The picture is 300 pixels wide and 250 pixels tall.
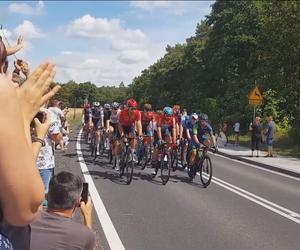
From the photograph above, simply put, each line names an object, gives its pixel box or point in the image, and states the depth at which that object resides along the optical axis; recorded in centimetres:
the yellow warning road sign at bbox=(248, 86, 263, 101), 2469
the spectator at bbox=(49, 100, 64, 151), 808
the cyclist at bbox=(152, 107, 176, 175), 1452
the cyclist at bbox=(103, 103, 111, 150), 1919
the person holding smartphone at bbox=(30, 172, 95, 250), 301
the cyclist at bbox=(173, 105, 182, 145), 1560
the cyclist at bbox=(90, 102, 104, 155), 1888
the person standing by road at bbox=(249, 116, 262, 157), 2219
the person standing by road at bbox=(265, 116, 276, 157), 2208
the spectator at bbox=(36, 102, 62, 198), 670
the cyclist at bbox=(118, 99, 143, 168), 1345
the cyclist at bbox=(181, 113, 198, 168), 1364
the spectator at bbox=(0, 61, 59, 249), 179
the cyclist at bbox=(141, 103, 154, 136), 1527
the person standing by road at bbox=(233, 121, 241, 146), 2829
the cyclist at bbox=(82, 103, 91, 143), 2138
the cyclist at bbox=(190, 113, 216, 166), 1353
